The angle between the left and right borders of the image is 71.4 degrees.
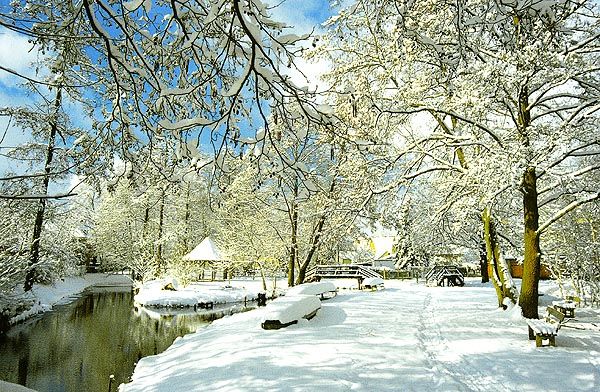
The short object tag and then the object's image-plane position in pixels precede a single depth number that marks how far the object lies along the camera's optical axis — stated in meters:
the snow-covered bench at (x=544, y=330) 6.83
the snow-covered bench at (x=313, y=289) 12.42
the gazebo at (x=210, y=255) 25.36
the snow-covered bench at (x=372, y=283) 20.95
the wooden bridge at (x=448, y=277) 25.00
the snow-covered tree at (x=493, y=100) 6.73
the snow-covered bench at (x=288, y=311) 9.05
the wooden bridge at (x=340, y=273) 20.83
